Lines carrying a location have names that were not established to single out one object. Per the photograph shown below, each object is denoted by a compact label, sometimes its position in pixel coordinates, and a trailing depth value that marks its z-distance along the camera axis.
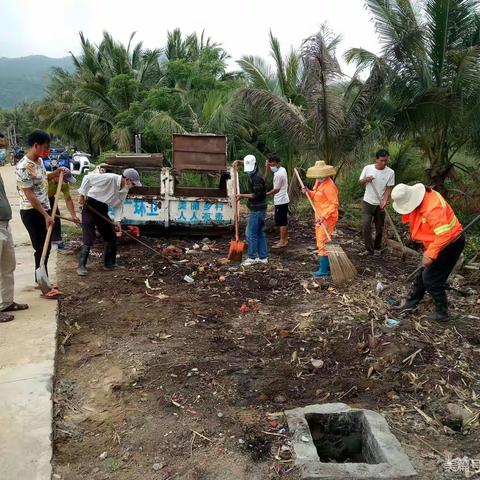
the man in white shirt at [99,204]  6.06
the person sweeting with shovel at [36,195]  4.82
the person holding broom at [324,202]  5.92
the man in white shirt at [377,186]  6.72
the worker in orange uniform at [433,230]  4.14
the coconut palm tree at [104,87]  18.44
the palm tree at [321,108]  7.88
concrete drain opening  2.58
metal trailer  7.88
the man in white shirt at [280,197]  7.27
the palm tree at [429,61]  7.74
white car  21.64
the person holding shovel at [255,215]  6.53
